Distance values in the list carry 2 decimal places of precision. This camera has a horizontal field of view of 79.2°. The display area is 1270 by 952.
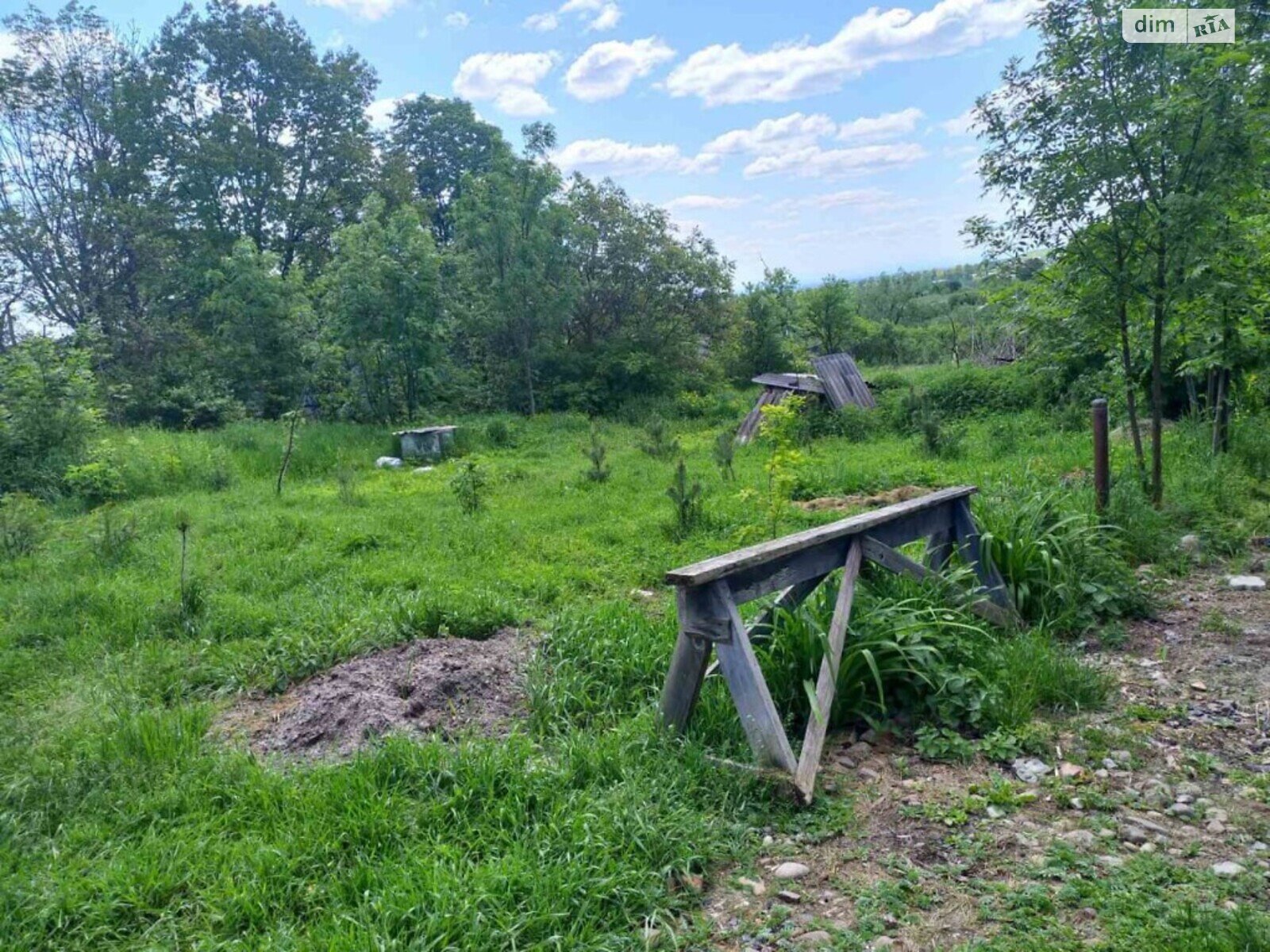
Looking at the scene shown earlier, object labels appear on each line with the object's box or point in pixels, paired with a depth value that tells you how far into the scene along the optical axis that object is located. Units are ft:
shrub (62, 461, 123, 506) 31.63
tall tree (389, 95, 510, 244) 98.32
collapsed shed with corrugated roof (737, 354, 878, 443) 46.24
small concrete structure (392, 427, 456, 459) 42.86
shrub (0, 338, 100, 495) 32.42
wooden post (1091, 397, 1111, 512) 18.30
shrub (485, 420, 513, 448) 46.91
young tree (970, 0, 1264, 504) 18.15
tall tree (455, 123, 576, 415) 55.88
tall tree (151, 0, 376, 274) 73.15
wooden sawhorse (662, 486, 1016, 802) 9.57
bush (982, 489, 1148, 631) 14.90
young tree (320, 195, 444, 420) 50.11
